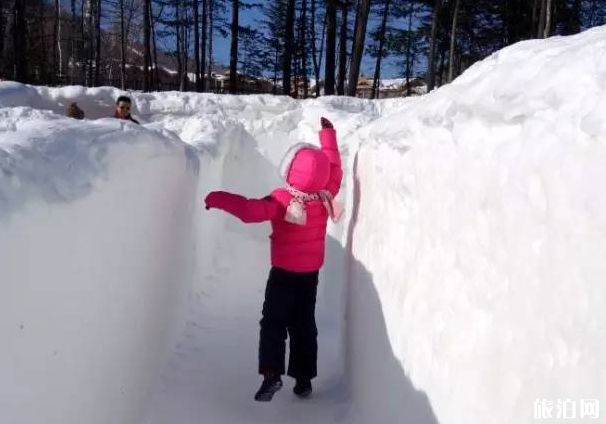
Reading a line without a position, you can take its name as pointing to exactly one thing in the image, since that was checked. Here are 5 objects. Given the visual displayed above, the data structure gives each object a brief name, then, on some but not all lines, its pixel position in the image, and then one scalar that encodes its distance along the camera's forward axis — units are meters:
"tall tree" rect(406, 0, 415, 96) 25.80
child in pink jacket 2.91
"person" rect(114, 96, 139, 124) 6.34
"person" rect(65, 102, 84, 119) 7.63
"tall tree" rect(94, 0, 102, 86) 20.78
